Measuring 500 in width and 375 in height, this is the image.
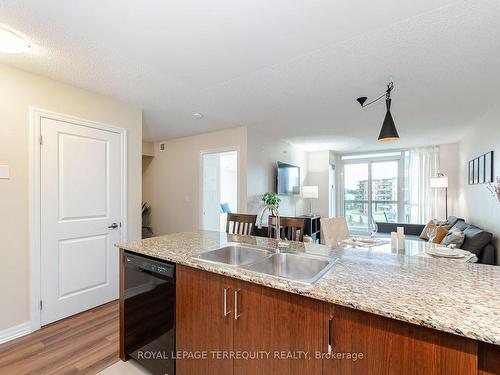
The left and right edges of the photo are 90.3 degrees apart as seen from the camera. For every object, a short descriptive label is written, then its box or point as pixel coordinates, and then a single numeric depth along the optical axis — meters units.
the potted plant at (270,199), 4.61
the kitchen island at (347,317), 0.82
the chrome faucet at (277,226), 1.76
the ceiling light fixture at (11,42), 1.69
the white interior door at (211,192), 4.79
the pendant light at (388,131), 2.30
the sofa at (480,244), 2.84
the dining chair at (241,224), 2.63
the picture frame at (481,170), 3.53
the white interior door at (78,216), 2.41
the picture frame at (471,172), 4.20
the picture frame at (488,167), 3.17
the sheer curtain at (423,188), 5.92
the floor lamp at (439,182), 5.08
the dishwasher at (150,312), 1.56
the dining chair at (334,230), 3.20
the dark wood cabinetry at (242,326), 1.08
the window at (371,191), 6.54
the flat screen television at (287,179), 5.16
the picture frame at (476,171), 3.85
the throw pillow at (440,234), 3.78
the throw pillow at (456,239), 3.08
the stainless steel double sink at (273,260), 1.51
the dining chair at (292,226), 2.15
